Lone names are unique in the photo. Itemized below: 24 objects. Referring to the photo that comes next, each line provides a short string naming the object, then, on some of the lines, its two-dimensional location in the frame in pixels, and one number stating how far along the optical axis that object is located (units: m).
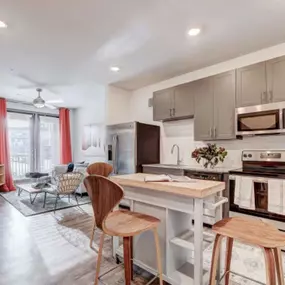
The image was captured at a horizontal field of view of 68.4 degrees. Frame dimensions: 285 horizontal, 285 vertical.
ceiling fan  4.59
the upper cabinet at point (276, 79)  2.70
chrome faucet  4.15
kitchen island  1.52
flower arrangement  3.33
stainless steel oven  2.50
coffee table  4.60
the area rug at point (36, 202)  4.17
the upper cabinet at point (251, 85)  2.86
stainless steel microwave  2.67
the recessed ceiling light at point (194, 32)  2.55
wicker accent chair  4.18
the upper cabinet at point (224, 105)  3.16
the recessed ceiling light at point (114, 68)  3.72
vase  3.39
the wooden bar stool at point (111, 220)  1.44
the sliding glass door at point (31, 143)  6.69
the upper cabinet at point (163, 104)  3.97
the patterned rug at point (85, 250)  1.96
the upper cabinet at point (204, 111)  3.41
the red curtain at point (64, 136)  7.43
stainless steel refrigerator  4.02
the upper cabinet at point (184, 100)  3.66
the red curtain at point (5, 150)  5.92
